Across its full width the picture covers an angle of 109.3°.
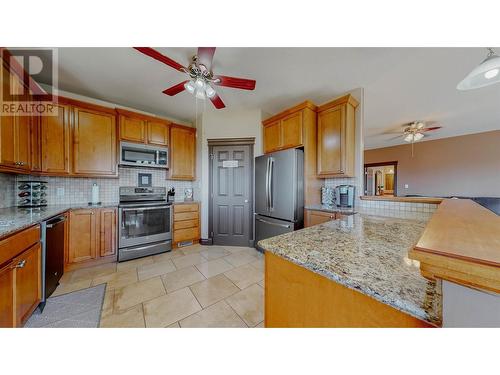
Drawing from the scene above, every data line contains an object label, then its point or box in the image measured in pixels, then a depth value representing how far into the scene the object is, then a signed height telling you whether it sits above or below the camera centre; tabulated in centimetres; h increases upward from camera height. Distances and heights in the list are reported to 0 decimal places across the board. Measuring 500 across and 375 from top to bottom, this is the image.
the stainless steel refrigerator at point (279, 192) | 252 -10
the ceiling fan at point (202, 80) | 171 +116
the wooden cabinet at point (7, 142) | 161 +40
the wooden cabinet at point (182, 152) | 325 +63
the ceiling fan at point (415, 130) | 401 +132
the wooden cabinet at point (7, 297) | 105 -69
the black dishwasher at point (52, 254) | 155 -67
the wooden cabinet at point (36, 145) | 210 +48
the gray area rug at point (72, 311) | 140 -110
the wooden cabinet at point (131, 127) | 276 +93
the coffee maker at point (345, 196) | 249 -13
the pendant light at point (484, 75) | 136 +93
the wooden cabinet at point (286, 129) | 262 +92
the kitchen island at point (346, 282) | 46 -28
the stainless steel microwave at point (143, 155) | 278 +50
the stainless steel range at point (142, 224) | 259 -60
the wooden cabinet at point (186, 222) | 309 -67
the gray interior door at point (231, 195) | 322 -17
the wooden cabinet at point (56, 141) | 225 +57
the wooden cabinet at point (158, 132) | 300 +92
